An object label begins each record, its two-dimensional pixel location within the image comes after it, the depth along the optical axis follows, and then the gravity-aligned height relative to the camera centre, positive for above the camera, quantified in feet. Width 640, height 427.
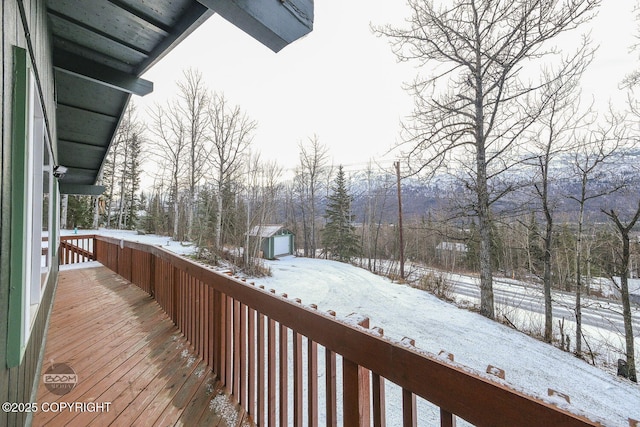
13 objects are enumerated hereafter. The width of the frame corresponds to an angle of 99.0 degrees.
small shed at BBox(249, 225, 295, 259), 57.31 -5.59
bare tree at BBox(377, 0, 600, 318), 22.79 +11.96
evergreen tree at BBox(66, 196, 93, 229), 66.28 +1.69
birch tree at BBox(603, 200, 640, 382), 19.98 -3.85
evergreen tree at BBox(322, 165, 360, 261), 71.92 -2.70
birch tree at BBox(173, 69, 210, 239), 53.11 +20.39
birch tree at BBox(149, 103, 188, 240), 58.34 +17.14
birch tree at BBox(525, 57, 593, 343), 23.97 +7.12
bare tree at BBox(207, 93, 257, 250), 43.52 +12.94
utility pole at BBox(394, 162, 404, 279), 43.56 -3.87
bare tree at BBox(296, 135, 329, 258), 69.56 +10.47
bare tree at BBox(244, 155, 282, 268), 34.81 +3.27
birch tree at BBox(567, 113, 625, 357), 22.79 +4.32
